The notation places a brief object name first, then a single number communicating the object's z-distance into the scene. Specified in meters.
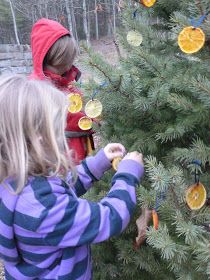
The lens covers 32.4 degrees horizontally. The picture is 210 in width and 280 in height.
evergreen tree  1.30
